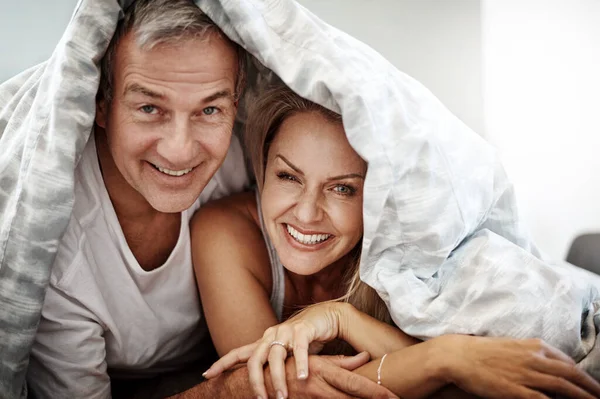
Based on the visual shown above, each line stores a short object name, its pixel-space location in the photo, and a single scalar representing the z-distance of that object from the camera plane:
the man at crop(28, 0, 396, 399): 1.04
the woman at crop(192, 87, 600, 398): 0.97
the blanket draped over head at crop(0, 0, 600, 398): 1.00
